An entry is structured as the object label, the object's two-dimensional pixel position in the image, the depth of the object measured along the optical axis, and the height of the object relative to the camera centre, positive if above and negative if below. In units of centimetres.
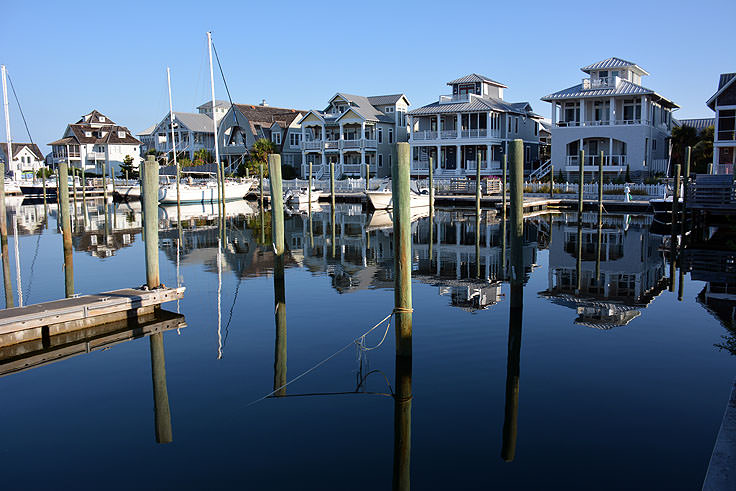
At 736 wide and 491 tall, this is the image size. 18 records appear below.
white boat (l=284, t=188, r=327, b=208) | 5512 -82
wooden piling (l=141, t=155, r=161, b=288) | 1562 -63
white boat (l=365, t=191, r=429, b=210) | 4759 -97
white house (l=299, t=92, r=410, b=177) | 6688 +569
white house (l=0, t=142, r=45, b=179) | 9865 +551
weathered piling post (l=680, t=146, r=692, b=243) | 2961 -32
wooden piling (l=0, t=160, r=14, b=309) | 1872 -206
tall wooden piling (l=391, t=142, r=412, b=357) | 1041 -100
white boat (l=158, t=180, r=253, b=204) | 5762 -25
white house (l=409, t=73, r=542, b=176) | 5859 +519
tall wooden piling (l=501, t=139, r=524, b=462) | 1280 -160
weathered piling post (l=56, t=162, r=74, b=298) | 1881 -122
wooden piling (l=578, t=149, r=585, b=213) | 3704 +4
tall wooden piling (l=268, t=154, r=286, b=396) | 1658 -127
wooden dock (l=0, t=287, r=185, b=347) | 1341 -266
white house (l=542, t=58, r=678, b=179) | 5091 +486
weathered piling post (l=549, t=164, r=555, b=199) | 4731 -50
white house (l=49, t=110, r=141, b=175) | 9038 +625
